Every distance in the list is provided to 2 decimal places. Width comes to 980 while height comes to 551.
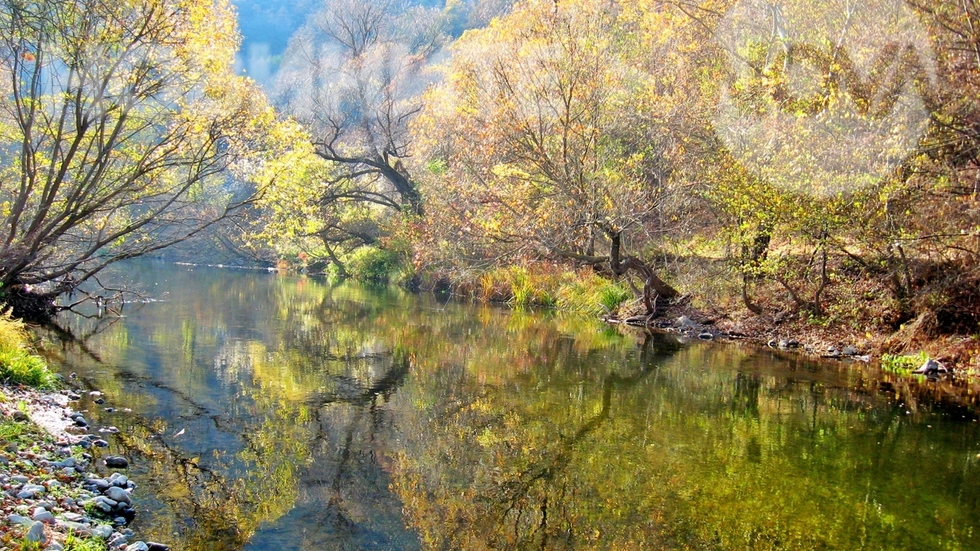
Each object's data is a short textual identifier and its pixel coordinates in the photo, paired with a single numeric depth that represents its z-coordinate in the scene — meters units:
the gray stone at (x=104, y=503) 5.43
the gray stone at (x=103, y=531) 4.90
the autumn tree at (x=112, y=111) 10.96
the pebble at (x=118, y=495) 5.65
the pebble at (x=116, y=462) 6.60
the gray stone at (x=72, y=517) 5.00
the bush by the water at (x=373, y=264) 36.75
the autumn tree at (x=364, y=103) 32.94
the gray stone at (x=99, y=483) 5.83
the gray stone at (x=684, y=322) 19.30
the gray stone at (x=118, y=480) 5.98
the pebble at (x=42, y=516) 4.75
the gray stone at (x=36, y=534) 4.32
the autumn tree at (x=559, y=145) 17.72
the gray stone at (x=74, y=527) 4.80
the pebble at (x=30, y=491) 5.04
